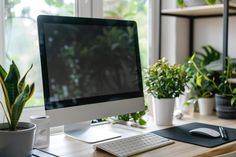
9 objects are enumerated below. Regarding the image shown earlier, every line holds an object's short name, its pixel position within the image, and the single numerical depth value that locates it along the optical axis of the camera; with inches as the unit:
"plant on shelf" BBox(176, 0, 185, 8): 93.0
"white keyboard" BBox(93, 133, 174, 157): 54.2
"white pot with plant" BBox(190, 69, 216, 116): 89.4
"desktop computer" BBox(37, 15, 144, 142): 58.6
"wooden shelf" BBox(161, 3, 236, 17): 87.3
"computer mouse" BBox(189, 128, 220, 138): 64.7
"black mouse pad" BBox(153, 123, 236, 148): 61.4
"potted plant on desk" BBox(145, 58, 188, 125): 75.1
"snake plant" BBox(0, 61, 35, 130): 49.9
